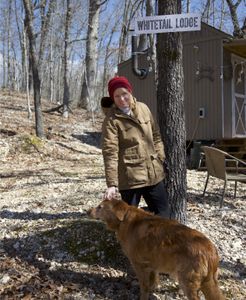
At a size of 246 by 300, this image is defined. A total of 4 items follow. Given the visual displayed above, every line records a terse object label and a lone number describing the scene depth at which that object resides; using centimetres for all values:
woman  404
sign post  457
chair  689
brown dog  336
